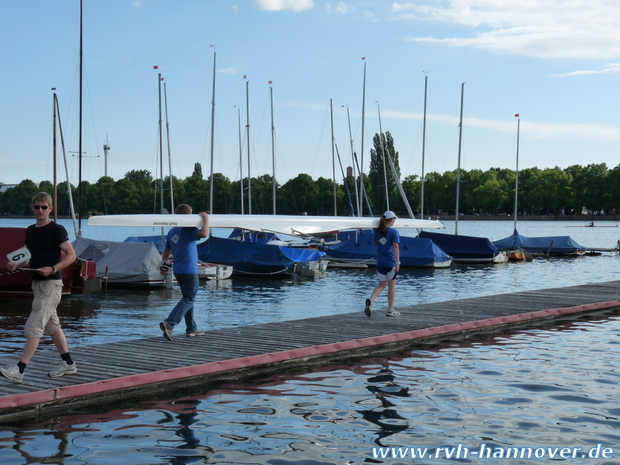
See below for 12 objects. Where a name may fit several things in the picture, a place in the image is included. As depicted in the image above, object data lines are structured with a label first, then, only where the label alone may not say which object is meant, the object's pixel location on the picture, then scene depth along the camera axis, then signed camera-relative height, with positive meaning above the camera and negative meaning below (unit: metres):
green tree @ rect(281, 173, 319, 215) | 163.75 +2.64
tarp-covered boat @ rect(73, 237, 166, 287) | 27.19 -2.07
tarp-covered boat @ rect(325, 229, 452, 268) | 40.22 -2.44
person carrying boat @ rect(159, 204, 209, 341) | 11.48 -0.85
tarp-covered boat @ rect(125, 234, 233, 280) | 31.20 -2.74
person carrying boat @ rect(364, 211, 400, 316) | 14.17 -0.82
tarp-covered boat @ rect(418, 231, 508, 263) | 45.06 -2.36
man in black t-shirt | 8.53 -0.69
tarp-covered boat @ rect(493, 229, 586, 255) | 54.06 -2.53
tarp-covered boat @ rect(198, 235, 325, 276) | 33.69 -2.34
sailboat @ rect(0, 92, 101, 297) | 23.27 -2.31
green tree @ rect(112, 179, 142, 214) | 153.50 +1.15
